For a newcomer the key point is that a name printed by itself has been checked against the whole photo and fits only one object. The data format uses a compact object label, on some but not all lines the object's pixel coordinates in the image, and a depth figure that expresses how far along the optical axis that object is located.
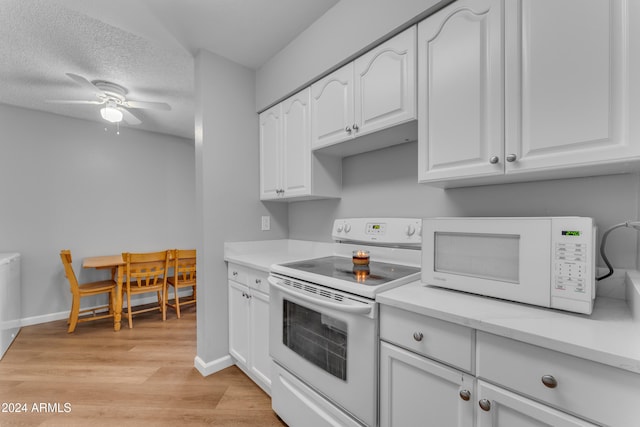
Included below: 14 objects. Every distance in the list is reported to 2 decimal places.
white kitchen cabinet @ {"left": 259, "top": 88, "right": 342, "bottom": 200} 1.99
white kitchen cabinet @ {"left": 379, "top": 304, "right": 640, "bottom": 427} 0.67
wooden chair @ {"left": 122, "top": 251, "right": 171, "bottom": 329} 3.15
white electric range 1.16
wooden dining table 3.07
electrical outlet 2.49
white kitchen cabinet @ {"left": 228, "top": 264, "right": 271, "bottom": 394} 1.84
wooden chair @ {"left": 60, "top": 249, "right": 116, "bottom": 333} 2.98
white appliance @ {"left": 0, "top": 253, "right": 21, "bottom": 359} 2.49
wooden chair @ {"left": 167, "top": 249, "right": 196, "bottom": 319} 3.53
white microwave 0.86
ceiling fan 2.61
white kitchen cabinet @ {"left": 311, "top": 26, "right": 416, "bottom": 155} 1.39
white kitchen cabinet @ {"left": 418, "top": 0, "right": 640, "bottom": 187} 0.86
